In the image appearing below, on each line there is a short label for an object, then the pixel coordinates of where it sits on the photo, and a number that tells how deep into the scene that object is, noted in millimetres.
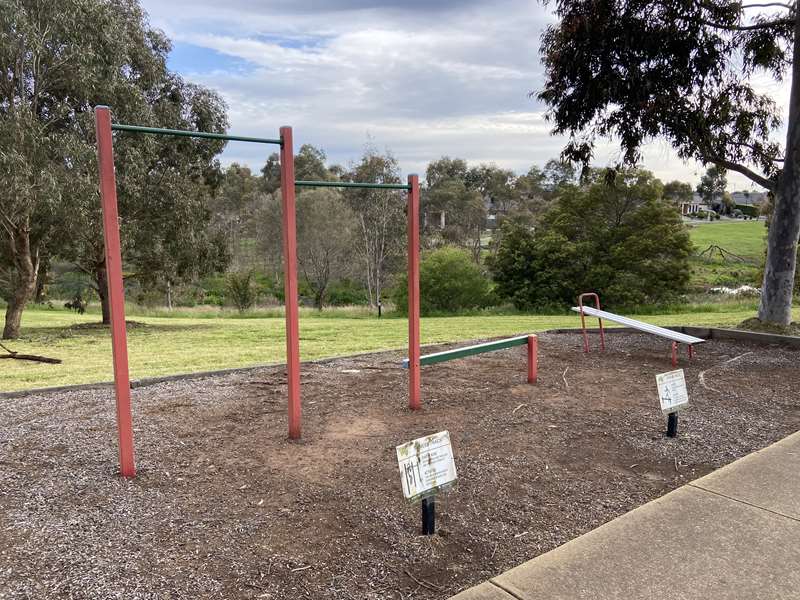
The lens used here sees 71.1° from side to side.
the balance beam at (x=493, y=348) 4789
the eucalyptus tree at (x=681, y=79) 8016
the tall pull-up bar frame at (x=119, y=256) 3184
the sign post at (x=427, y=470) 2568
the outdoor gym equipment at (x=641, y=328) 6363
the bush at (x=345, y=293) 38031
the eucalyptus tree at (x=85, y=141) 9383
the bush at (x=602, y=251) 22016
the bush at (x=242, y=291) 27694
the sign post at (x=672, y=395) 3959
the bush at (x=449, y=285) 25109
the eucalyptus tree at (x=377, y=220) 29594
